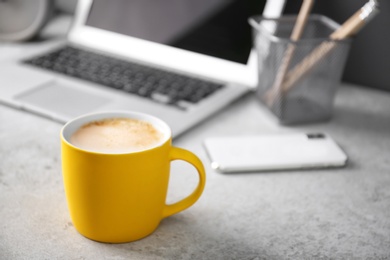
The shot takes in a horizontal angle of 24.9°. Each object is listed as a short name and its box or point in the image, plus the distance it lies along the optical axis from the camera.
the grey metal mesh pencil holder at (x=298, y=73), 0.98
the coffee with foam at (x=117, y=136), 0.77
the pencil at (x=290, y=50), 0.98
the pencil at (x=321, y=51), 0.96
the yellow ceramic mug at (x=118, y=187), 0.75
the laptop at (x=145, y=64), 1.01
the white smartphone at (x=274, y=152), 0.90
